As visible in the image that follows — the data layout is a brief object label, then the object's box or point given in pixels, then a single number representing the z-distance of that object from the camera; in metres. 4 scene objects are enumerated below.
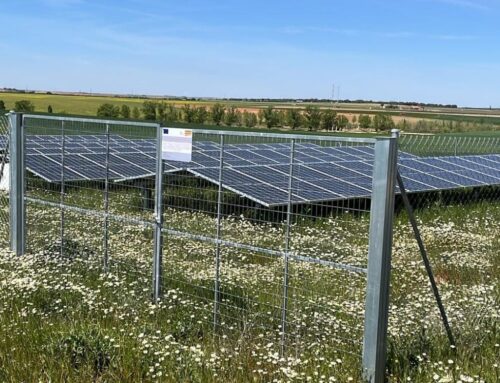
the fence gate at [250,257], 4.19
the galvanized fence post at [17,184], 7.62
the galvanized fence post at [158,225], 5.78
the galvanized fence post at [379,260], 4.02
